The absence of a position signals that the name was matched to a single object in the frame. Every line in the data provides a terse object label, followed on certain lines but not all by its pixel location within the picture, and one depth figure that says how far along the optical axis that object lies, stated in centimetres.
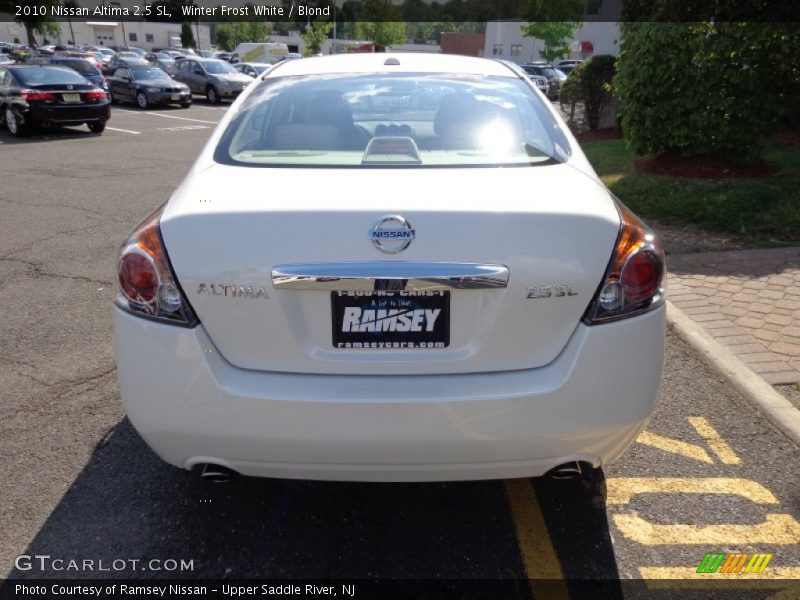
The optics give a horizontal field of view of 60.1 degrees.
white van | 4444
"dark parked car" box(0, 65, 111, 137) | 1523
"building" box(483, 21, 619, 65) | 6222
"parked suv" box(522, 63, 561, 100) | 3216
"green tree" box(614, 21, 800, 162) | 827
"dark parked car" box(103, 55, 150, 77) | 2591
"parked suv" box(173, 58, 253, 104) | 2588
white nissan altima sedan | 213
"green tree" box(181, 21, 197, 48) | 8469
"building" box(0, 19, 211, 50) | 9300
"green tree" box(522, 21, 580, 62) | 5912
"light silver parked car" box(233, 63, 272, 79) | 3212
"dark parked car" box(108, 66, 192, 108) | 2372
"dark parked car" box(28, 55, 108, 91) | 2319
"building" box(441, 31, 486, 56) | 6938
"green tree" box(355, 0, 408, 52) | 6588
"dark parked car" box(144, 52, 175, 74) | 4234
